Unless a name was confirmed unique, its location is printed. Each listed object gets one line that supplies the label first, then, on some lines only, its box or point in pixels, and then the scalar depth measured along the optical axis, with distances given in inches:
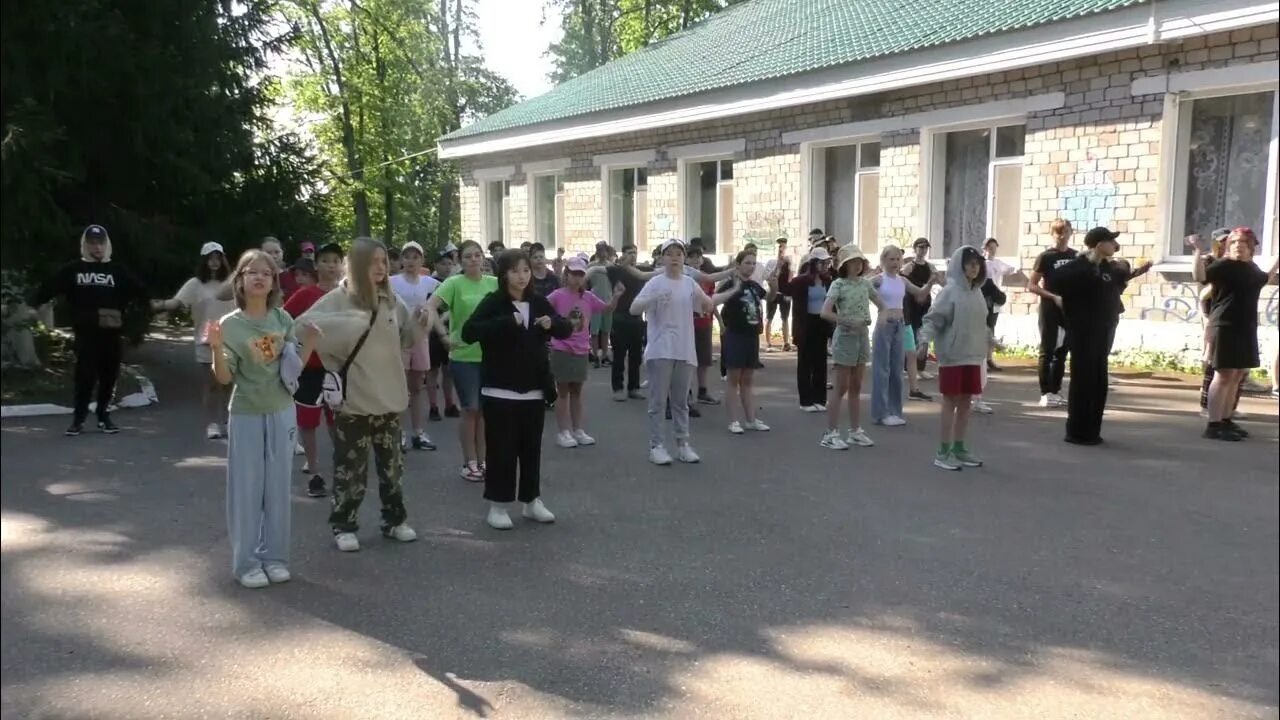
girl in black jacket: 231.9
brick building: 488.1
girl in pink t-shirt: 334.6
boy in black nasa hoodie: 304.2
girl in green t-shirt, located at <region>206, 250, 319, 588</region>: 191.0
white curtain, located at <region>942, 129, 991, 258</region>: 613.3
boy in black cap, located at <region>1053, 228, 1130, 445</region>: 317.7
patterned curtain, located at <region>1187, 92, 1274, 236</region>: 473.4
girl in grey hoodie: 296.0
